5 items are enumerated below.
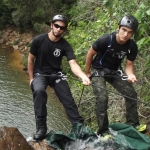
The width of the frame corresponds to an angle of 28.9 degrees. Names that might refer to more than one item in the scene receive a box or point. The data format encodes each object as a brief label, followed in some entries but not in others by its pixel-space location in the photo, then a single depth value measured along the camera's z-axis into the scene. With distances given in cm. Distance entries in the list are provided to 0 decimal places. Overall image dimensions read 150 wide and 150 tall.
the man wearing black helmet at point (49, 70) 424
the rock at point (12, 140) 372
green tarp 399
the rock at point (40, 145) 411
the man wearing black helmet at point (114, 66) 419
